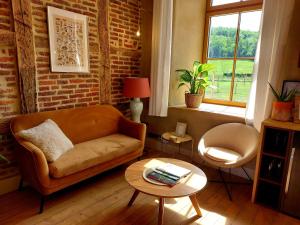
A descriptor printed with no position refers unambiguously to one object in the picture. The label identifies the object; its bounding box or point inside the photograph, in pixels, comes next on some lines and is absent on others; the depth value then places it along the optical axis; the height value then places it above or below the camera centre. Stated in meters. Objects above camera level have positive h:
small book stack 1.73 -0.86
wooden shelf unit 1.96 -0.84
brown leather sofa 1.90 -0.84
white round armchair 2.16 -0.80
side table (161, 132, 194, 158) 2.87 -0.87
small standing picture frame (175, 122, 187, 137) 3.11 -0.80
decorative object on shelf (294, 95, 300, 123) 2.00 -0.31
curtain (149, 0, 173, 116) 3.12 +0.30
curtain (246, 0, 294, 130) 2.11 +0.26
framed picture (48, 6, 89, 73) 2.43 +0.40
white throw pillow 2.00 -0.66
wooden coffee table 1.59 -0.88
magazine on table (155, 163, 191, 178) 1.83 -0.86
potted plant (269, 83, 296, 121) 2.05 -0.27
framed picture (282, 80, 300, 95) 2.15 -0.07
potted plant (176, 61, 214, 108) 3.09 -0.06
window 3.05 +0.49
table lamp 2.98 -0.19
